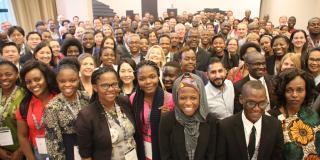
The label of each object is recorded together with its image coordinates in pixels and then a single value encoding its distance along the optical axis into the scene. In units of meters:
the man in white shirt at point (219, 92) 2.57
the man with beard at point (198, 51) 4.12
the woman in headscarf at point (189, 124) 1.95
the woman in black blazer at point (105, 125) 1.95
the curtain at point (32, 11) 9.26
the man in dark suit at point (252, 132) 1.91
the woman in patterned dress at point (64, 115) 2.05
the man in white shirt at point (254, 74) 2.61
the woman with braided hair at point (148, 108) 2.27
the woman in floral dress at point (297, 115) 1.98
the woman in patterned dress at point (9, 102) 2.40
